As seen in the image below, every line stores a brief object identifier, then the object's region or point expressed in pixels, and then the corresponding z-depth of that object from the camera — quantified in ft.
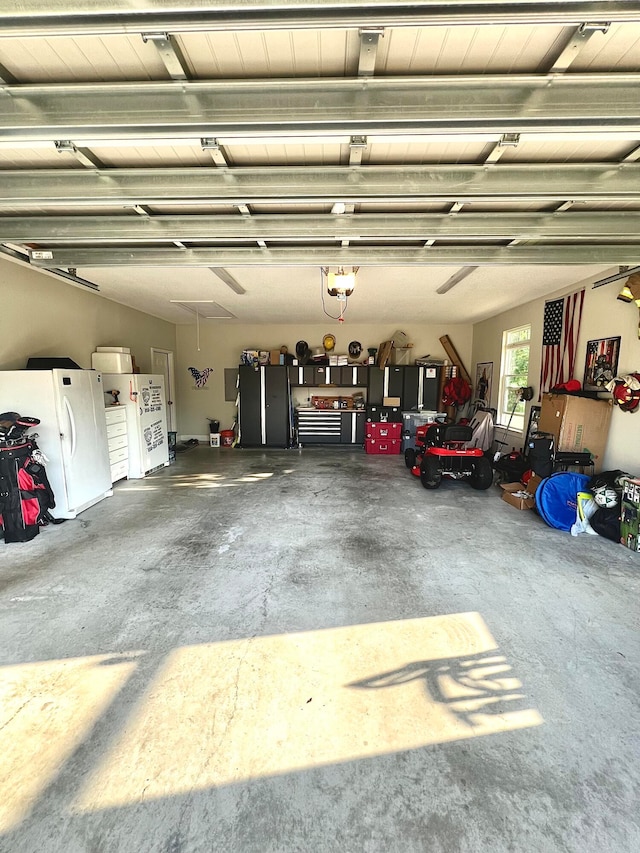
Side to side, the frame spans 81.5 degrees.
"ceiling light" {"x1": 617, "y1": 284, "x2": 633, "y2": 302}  12.35
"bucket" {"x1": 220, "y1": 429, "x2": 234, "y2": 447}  27.55
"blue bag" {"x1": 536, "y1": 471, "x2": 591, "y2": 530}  12.72
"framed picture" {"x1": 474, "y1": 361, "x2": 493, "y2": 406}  24.06
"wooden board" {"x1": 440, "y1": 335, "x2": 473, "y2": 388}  27.17
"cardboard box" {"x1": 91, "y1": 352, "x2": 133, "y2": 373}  18.04
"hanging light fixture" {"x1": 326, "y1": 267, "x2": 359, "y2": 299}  12.60
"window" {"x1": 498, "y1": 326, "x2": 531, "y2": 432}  20.12
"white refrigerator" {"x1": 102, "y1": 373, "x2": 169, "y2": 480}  18.37
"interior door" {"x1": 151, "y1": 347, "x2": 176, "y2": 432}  25.20
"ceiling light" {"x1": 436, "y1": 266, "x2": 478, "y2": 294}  13.55
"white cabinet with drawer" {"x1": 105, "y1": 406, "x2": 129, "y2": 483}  17.17
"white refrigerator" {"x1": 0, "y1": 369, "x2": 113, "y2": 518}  12.53
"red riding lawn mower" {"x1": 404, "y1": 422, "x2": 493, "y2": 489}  16.87
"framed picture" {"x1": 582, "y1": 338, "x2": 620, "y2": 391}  13.37
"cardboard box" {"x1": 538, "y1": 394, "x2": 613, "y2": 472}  13.55
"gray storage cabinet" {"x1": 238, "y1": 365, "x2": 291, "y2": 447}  26.68
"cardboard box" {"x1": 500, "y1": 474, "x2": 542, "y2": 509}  14.53
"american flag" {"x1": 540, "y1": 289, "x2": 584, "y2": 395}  15.48
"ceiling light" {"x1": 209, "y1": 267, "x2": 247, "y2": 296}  13.69
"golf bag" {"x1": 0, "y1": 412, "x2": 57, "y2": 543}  11.39
